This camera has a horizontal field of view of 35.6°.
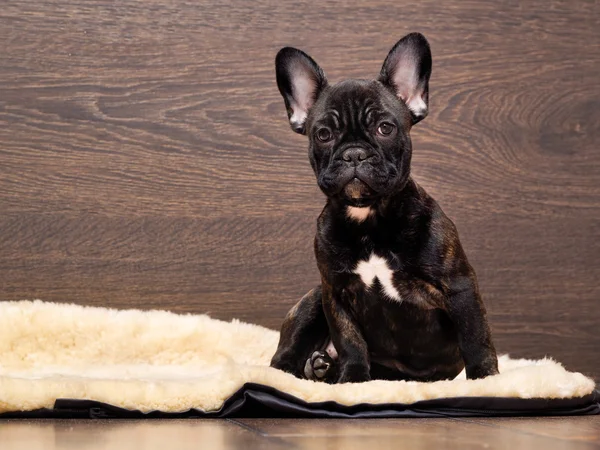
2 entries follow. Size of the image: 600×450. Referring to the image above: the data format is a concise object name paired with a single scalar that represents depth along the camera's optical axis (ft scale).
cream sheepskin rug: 4.60
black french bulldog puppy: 5.50
